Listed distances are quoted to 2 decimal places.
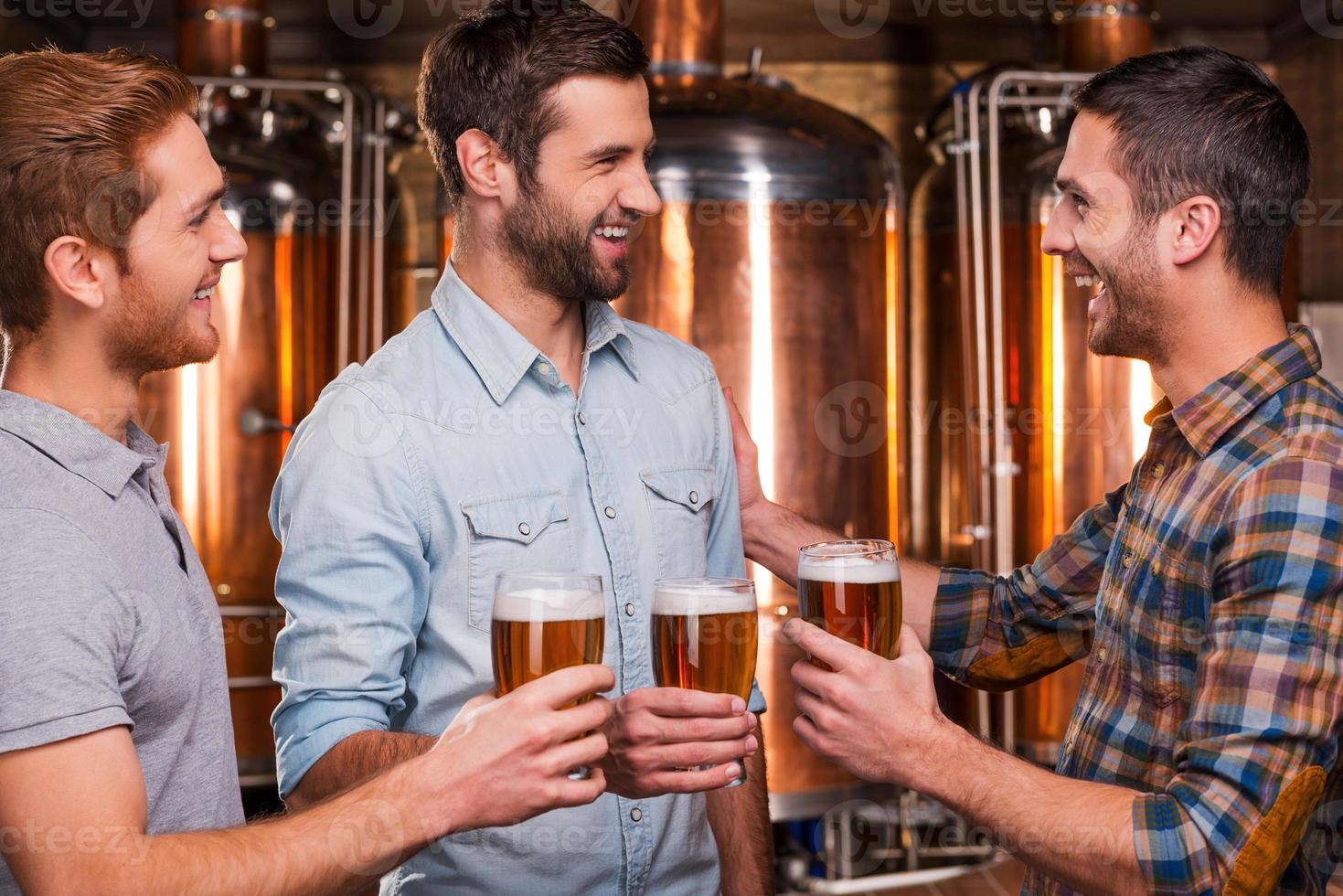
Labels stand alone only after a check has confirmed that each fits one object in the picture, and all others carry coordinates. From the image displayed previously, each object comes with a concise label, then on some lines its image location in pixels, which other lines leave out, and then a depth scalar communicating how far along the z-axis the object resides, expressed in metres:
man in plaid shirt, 1.39
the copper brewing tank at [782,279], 3.62
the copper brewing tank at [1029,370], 4.39
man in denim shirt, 1.57
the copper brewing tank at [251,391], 4.29
